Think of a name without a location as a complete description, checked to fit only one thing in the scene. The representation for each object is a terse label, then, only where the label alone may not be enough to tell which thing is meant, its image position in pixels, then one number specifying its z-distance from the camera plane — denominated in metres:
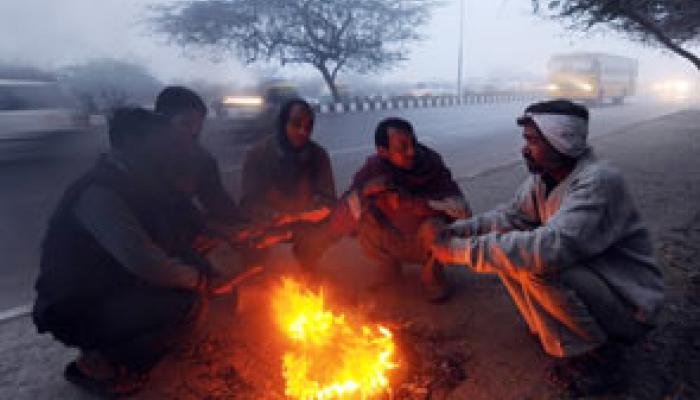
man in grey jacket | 2.54
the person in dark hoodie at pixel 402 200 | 3.77
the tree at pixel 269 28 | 25.42
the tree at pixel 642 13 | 8.28
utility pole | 35.91
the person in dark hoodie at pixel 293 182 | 4.31
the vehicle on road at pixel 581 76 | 31.31
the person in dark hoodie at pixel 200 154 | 4.35
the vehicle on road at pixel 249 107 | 13.92
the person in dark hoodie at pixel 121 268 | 2.63
